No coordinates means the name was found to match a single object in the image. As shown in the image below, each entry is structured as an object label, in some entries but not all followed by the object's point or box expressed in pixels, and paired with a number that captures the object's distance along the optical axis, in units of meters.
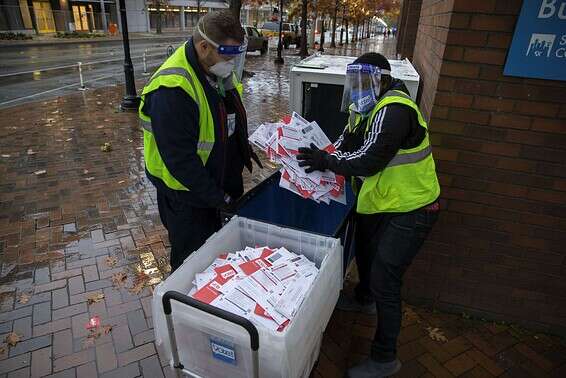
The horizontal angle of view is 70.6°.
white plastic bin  1.63
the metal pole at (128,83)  8.87
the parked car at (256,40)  22.55
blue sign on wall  2.30
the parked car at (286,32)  28.75
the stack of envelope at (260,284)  1.79
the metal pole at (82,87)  11.53
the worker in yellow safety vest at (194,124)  2.17
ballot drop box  3.94
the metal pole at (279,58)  18.98
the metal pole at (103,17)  36.45
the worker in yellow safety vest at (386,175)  2.14
